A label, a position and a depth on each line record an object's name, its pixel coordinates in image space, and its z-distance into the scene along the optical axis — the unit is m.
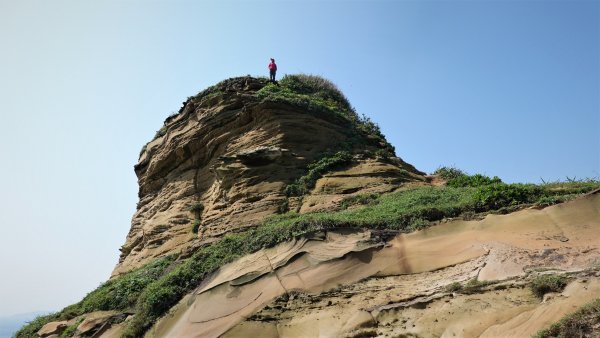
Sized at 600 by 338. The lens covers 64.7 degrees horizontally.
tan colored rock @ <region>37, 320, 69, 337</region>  14.12
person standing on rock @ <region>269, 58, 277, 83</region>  22.56
